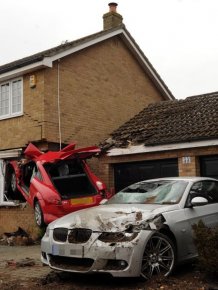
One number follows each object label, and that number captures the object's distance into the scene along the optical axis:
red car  11.05
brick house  13.81
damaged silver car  6.09
